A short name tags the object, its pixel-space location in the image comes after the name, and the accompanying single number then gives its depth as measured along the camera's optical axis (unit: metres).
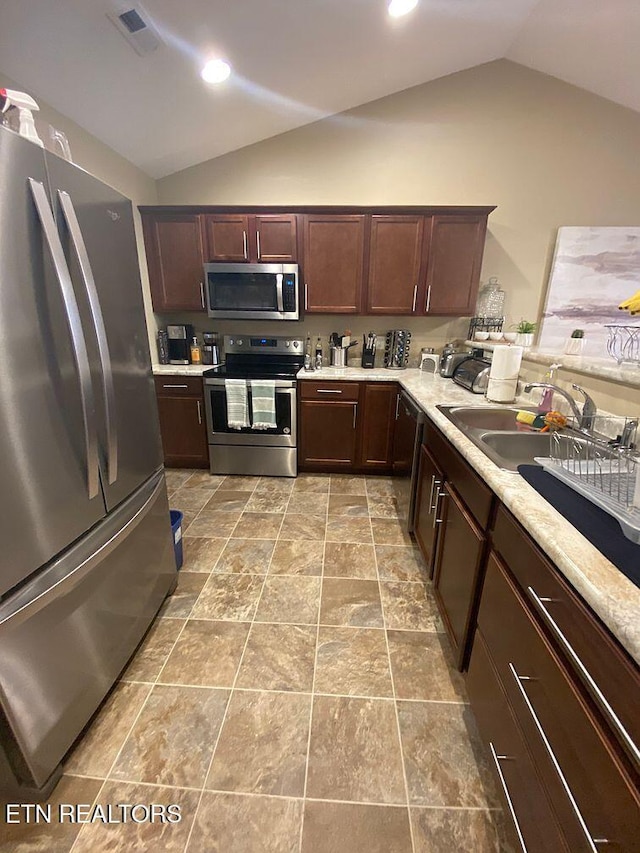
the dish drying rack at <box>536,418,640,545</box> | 0.89
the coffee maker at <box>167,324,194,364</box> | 3.23
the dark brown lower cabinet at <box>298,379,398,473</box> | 2.91
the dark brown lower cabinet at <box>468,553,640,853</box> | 0.58
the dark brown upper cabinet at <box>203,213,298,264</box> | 2.88
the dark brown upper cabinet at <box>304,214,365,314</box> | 2.86
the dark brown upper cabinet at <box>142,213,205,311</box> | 2.93
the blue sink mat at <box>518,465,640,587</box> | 0.73
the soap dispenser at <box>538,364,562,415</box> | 1.71
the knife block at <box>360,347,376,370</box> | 3.19
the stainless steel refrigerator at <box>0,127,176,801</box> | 0.90
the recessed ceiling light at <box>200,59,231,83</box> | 2.04
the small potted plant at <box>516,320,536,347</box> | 2.60
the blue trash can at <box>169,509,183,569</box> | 1.89
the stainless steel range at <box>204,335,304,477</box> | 2.90
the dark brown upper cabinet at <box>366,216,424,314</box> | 2.82
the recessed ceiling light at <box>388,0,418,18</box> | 1.88
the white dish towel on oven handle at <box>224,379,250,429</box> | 2.88
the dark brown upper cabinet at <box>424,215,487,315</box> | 2.79
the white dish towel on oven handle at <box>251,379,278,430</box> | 2.86
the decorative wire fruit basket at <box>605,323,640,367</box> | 1.46
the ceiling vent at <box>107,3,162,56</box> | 1.60
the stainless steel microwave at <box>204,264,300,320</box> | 2.88
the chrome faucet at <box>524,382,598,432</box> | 1.41
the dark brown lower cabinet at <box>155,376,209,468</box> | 3.00
